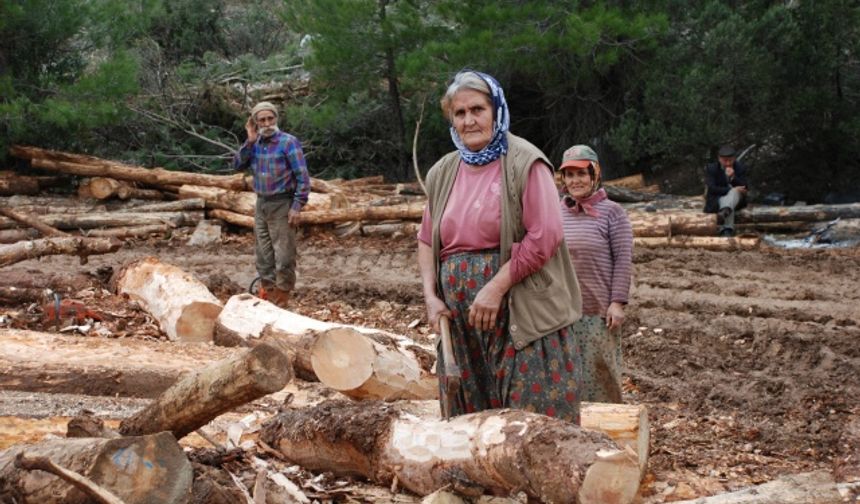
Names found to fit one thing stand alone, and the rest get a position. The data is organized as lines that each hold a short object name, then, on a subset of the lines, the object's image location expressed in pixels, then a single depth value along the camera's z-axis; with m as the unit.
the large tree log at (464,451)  3.05
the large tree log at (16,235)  14.12
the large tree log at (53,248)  9.60
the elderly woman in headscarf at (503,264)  3.76
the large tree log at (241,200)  15.27
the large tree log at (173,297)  7.54
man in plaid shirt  8.83
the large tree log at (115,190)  16.58
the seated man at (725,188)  13.77
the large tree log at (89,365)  5.67
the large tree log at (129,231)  14.66
